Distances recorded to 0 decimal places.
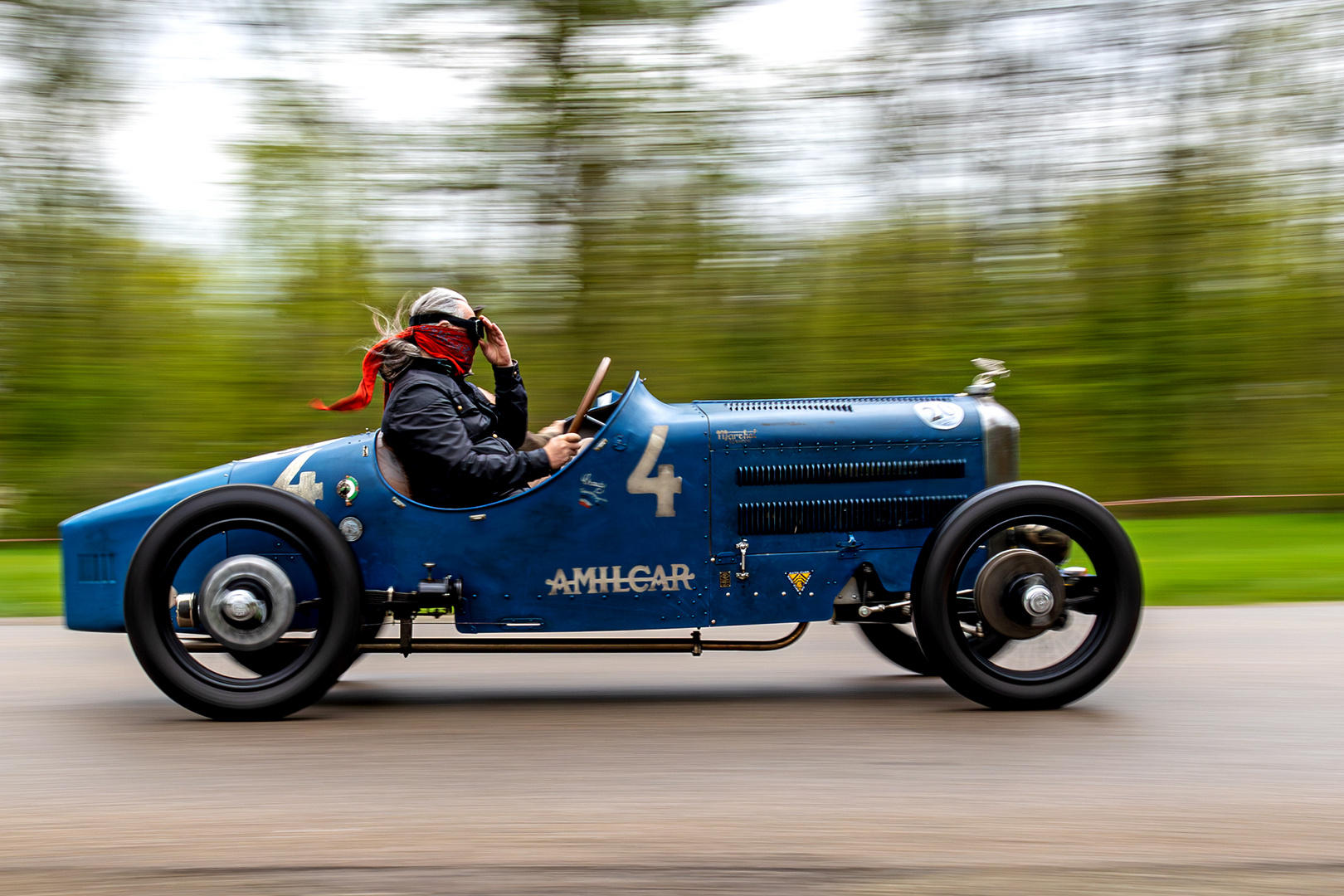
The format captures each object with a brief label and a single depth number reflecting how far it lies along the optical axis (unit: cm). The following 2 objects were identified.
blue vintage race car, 392
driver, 407
